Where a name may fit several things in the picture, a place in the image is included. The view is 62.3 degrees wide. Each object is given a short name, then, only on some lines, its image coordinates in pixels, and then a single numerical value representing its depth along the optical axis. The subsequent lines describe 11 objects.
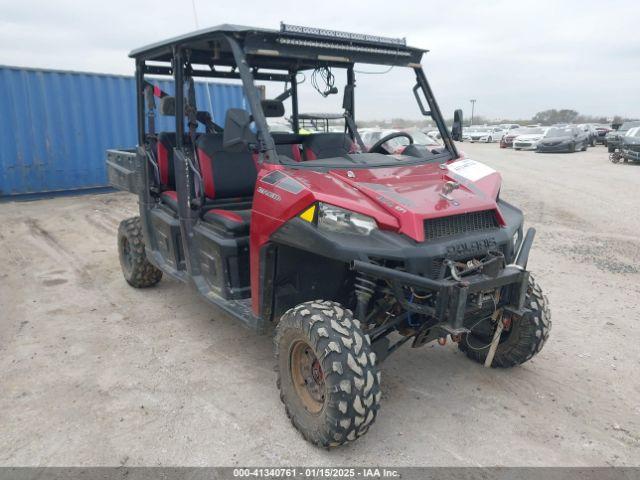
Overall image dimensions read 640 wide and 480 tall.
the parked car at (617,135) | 18.77
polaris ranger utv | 2.77
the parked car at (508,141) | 28.83
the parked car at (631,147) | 17.23
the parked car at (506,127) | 40.36
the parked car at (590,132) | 25.96
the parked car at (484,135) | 37.56
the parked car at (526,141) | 26.16
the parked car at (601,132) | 30.15
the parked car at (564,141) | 23.30
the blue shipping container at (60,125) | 10.34
